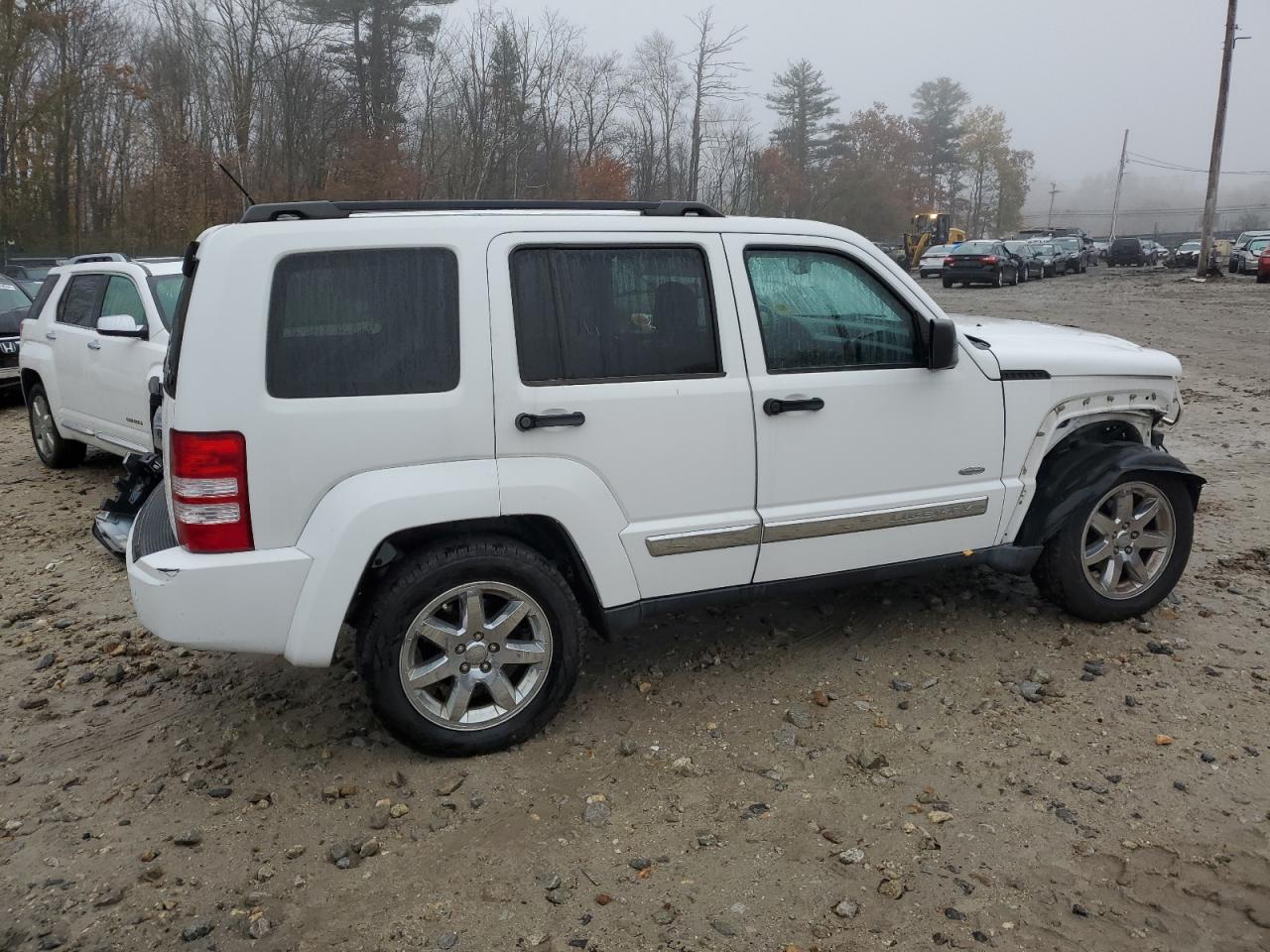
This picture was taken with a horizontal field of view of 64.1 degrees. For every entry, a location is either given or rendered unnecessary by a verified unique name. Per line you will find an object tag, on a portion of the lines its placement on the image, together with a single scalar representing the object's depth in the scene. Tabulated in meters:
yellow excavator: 50.71
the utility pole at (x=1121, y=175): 84.56
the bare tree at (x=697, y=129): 49.59
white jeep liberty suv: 3.35
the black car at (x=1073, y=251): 43.53
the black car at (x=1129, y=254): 49.78
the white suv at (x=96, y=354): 7.15
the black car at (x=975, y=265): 32.59
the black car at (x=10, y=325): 11.85
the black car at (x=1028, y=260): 36.72
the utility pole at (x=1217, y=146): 34.12
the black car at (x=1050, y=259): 39.72
